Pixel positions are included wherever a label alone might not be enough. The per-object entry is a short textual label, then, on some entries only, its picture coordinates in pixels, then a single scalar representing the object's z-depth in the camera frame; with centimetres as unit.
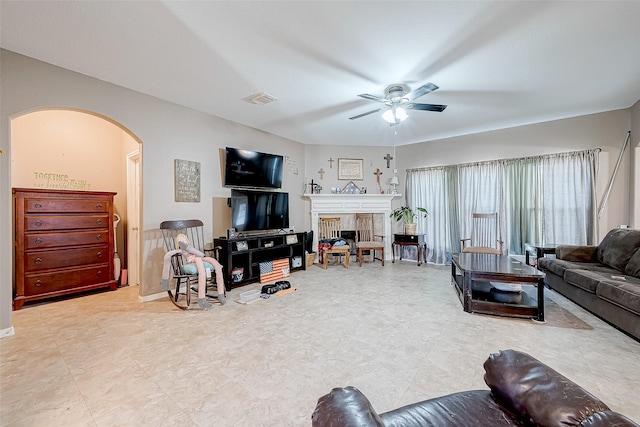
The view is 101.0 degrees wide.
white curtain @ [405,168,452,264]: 559
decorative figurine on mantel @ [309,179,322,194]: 588
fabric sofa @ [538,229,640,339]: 238
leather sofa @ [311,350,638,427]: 76
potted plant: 570
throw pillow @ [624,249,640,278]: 291
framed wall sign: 371
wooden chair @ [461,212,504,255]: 497
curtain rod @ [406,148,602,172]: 418
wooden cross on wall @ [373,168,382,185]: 617
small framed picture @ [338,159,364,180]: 612
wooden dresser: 306
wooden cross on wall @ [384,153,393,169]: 610
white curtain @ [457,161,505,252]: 497
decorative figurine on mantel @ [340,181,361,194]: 611
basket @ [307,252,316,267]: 551
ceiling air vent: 339
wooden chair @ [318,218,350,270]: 583
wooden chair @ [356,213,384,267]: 590
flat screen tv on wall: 424
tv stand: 390
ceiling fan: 300
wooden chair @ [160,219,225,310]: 317
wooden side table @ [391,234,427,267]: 546
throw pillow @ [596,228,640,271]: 314
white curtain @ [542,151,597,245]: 416
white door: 413
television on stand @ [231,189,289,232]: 428
